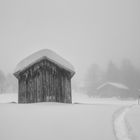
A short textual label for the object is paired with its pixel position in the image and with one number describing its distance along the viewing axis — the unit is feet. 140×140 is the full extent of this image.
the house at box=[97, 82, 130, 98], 201.26
